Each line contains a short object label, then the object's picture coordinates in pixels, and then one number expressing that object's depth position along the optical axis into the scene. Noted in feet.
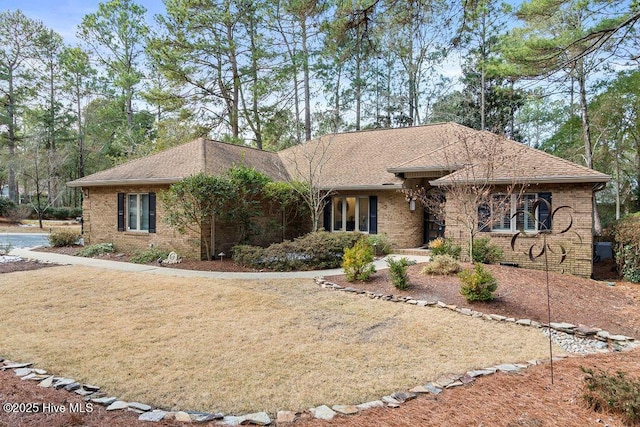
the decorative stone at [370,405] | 11.90
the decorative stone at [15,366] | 14.19
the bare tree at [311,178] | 47.73
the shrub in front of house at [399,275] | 26.81
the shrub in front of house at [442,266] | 29.58
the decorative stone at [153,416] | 10.84
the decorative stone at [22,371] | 13.60
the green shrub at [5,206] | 93.12
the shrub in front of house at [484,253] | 34.55
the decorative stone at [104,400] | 11.69
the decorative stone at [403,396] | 12.41
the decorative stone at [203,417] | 10.98
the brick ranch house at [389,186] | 35.91
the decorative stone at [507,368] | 14.81
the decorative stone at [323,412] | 11.27
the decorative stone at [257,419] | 10.93
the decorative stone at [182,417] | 10.93
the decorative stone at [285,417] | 11.03
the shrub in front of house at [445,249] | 34.37
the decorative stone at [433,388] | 12.97
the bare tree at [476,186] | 33.24
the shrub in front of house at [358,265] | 29.91
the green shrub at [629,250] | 35.68
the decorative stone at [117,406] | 11.38
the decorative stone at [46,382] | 12.77
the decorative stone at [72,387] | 12.56
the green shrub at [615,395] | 10.56
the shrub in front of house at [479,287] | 23.59
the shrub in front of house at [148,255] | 39.81
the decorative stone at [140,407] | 11.44
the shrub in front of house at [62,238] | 48.93
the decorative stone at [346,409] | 11.57
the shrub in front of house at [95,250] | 43.47
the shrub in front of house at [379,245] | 45.56
